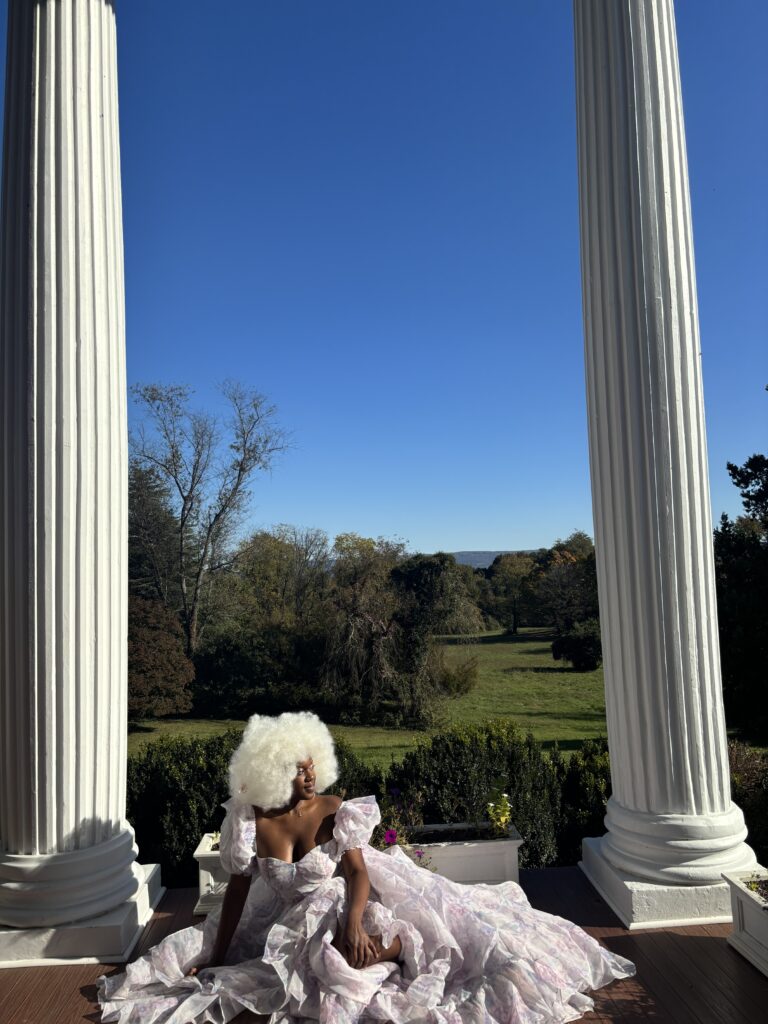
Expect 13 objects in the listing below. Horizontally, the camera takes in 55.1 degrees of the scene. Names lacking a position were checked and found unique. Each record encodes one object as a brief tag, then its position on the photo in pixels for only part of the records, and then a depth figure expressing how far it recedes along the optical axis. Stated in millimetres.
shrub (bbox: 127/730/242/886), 6203
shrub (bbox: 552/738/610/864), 6207
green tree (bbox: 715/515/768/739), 9906
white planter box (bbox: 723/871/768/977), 3482
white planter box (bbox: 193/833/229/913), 4594
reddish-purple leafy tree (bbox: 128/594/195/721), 12695
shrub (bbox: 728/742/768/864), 5605
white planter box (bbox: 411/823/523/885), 4684
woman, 3072
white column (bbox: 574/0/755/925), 4062
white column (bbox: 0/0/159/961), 3850
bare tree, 13711
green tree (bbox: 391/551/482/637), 13391
